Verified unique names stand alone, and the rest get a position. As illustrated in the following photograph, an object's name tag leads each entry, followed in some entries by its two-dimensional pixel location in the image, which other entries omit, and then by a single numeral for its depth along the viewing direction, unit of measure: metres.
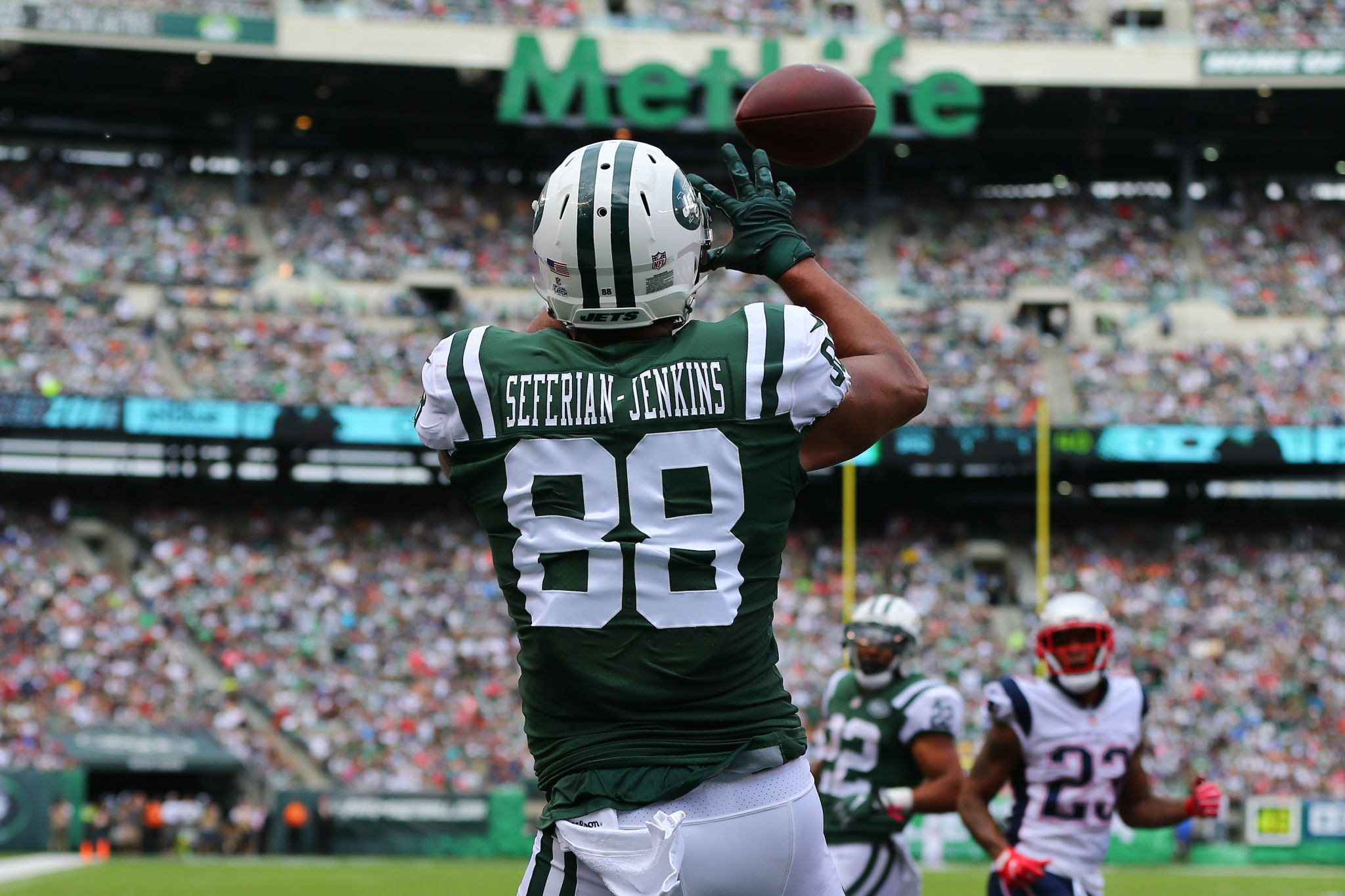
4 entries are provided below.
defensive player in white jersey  12.34
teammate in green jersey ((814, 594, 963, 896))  13.39
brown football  7.35
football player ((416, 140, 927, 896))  5.19
